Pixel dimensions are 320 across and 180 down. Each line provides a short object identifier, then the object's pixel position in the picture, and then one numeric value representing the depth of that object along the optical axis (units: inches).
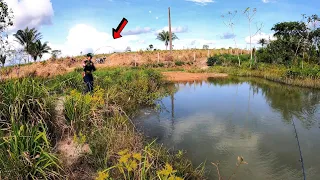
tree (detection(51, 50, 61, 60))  965.6
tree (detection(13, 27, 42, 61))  986.1
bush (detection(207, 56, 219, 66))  949.7
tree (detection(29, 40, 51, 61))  1007.5
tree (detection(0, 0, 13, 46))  385.0
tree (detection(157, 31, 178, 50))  1312.4
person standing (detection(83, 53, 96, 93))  276.8
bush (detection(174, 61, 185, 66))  961.4
